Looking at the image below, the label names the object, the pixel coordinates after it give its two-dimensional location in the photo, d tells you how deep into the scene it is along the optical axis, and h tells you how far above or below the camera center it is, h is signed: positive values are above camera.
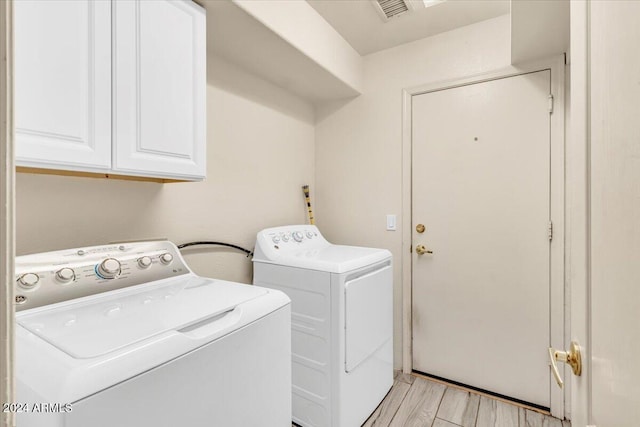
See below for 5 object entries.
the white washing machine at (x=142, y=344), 0.63 -0.32
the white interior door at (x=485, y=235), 1.97 -0.14
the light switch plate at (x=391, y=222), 2.43 -0.07
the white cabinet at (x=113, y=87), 0.90 +0.43
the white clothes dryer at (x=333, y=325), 1.65 -0.63
